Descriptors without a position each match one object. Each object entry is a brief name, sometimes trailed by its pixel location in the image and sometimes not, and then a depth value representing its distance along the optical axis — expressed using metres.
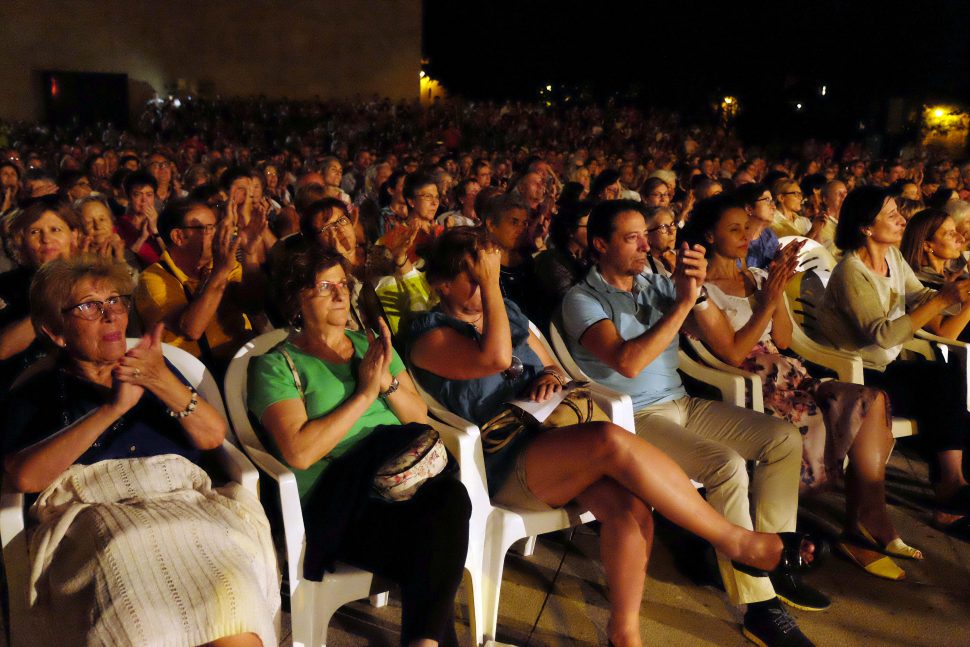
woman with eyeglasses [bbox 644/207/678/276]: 3.90
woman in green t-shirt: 2.19
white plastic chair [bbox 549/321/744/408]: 3.13
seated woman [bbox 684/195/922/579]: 3.16
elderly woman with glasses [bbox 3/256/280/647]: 1.82
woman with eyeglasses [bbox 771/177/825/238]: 6.09
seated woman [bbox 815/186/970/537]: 3.40
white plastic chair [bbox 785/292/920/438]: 3.38
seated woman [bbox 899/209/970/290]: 4.23
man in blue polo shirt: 2.70
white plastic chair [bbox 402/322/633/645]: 2.48
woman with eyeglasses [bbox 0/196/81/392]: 2.60
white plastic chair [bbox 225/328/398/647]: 2.20
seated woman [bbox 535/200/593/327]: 3.70
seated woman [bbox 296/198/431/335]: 3.18
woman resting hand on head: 2.44
